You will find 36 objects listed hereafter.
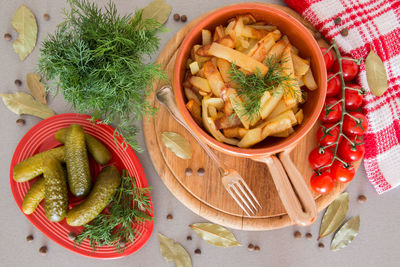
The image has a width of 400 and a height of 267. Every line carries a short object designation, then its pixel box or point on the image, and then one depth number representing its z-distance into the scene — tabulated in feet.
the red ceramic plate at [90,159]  3.13
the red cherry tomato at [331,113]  3.04
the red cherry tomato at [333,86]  3.05
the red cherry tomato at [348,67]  3.07
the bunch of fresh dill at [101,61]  2.87
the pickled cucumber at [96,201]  3.02
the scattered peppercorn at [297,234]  3.24
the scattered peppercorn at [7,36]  3.27
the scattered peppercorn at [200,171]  3.06
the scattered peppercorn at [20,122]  3.26
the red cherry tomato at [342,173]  3.05
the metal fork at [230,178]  3.04
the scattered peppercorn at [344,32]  3.09
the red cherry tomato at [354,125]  3.04
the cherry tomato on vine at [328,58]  3.05
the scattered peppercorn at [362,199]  3.22
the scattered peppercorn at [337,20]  3.09
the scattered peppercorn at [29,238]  3.27
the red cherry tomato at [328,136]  3.03
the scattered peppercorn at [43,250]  3.26
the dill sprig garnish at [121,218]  3.08
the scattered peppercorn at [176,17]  3.24
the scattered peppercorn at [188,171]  3.07
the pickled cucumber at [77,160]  3.03
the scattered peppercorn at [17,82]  3.26
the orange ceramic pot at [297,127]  2.83
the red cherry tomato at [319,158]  3.01
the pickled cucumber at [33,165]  3.08
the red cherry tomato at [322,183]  3.02
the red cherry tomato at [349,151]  3.05
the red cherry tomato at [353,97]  3.07
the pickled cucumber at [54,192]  3.02
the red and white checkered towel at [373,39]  3.11
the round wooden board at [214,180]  3.07
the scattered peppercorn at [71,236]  3.12
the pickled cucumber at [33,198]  3.07
